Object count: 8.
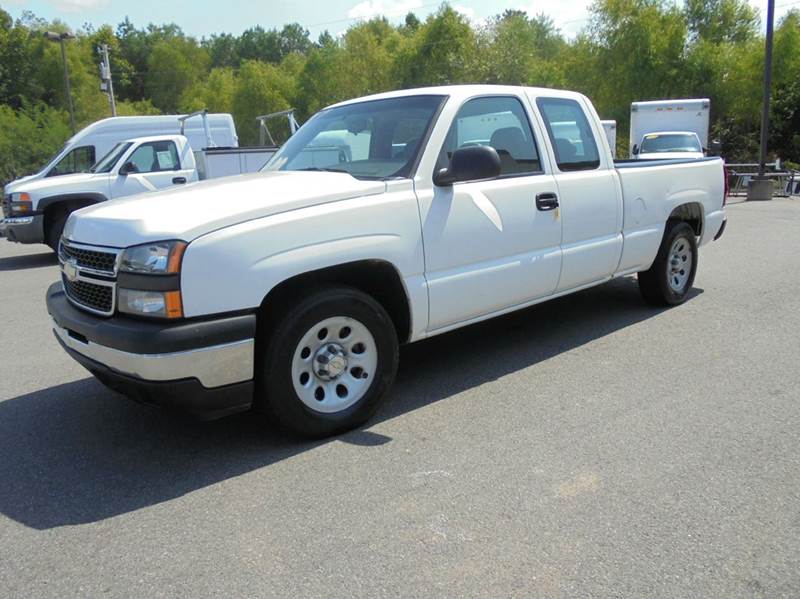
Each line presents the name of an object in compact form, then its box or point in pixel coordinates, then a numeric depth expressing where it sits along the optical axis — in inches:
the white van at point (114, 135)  532.4
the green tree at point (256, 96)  2112.5
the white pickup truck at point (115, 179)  439.2
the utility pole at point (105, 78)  1414.9
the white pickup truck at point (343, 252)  127.9
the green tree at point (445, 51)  1658.5
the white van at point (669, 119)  880.3
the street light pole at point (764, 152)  751.1
